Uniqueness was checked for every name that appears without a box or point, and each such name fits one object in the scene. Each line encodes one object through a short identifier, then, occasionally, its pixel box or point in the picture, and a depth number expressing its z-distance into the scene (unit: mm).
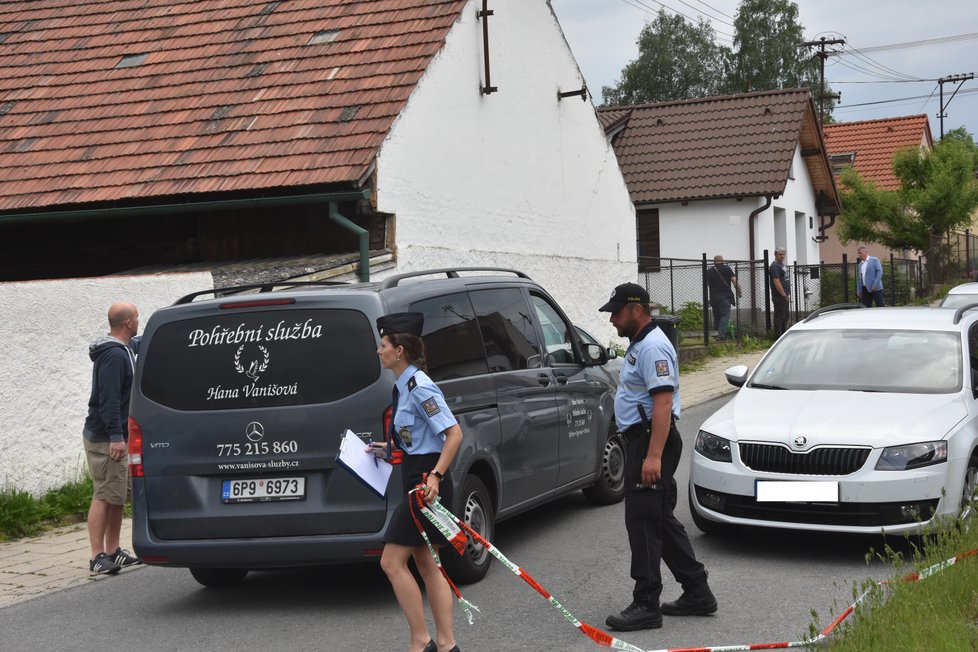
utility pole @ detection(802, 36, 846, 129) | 58188
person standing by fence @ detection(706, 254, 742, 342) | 24656
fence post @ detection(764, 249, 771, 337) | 25734
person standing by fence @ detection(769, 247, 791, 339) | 25609
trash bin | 9462
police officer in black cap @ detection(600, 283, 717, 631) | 5914
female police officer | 5422
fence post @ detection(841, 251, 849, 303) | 28322
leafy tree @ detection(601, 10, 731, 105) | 63625
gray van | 6527
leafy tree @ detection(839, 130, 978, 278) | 38531
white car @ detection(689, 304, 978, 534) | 7152
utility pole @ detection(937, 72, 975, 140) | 80438
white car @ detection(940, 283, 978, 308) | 16625
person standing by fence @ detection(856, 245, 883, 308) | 24391
